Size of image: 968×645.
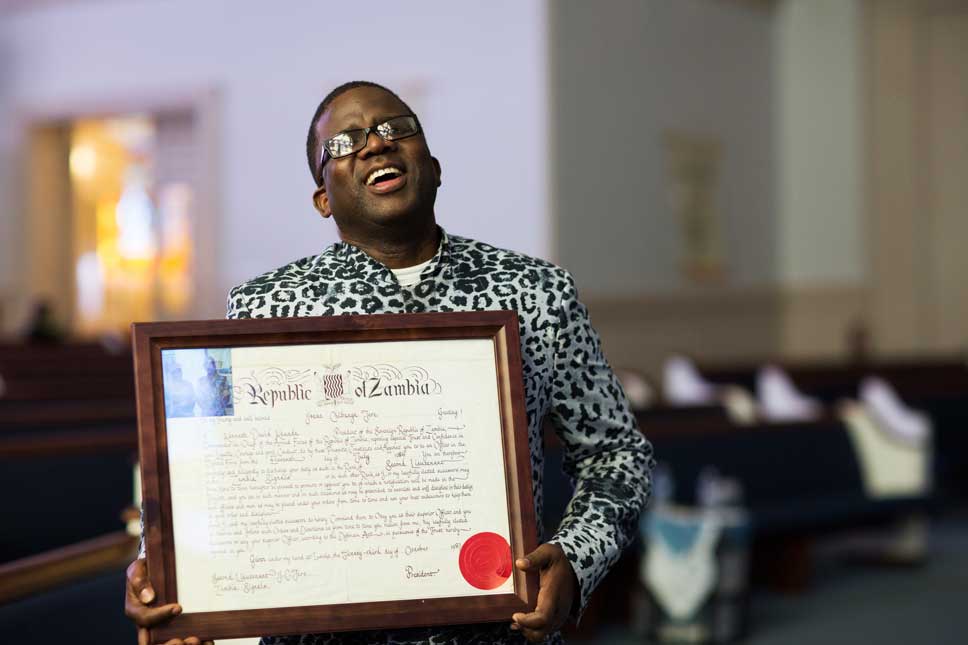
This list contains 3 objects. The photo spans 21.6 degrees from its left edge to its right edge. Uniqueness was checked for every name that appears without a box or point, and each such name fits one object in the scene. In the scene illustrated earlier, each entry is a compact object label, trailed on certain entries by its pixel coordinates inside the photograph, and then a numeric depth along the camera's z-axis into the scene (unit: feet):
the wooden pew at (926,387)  47.71
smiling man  10.64
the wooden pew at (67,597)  12.03
